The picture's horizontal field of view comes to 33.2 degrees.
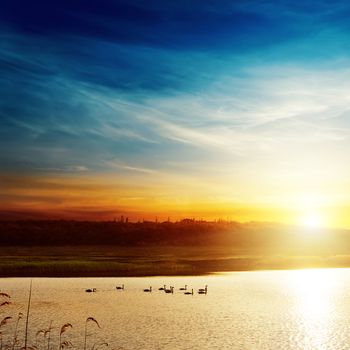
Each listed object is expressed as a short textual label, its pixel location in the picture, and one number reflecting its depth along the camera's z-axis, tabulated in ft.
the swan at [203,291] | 201.14
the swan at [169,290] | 202.60
